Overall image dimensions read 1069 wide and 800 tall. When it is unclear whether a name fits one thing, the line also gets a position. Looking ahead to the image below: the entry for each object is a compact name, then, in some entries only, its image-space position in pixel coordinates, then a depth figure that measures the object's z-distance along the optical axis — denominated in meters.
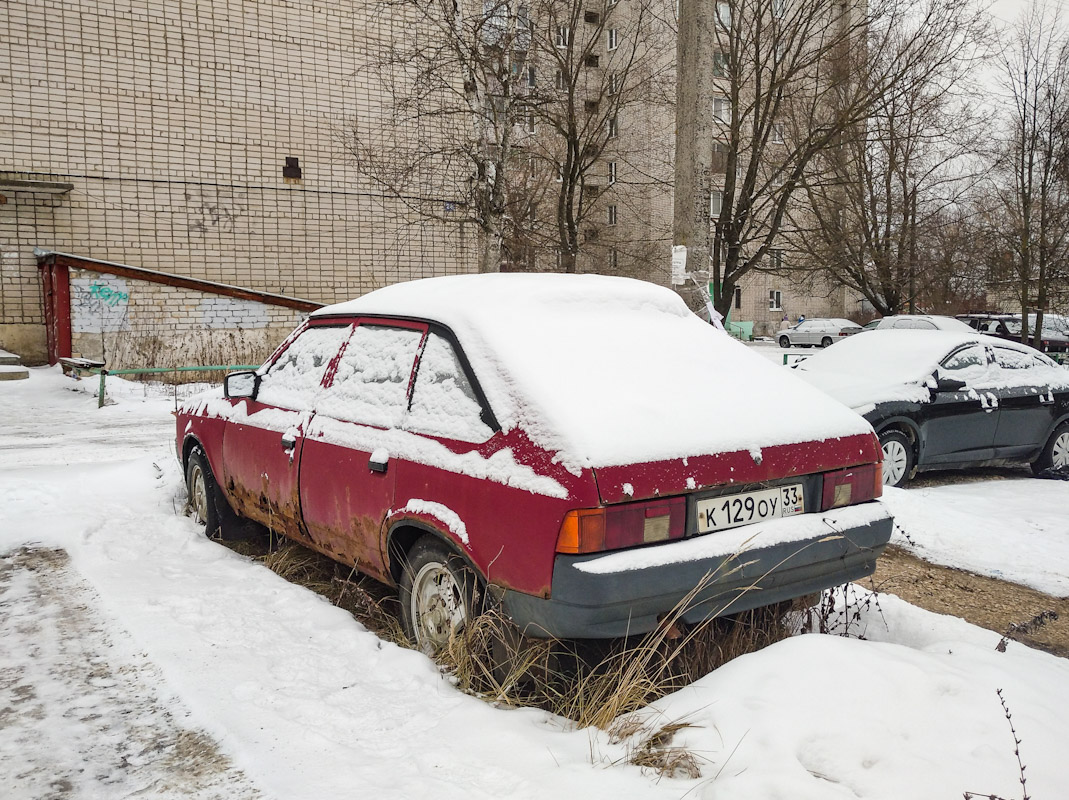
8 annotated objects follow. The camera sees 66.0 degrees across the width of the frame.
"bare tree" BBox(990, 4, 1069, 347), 16.64
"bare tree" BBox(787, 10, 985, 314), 17.62
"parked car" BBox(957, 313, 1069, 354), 26.42
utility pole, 7.99
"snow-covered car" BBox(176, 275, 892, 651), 2.72
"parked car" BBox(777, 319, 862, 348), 35.81
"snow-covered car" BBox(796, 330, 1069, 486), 7.67
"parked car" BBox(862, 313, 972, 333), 22.77
